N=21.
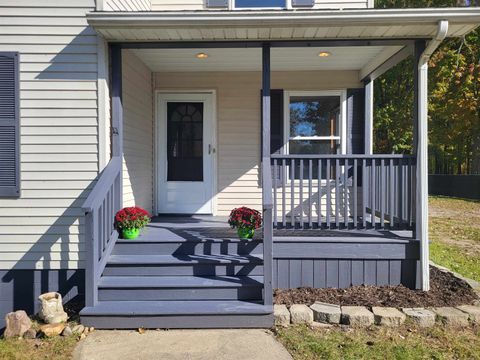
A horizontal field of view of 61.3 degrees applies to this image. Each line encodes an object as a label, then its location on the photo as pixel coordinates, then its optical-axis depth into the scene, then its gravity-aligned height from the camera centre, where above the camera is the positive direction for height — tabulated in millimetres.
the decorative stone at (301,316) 3787 -1239
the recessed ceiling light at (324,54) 5166 +1678
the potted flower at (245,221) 4367 -404
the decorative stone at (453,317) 3723 -1228
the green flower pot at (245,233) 4411 -542
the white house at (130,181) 4012 +25
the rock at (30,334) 3619 -1361
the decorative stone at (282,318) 3771 -1252
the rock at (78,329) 3643 -1323
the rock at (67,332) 3613 -1335
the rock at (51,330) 3584 -1309
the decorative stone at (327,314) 3768 -1214
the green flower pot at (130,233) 4472 -556
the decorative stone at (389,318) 3715 -1231
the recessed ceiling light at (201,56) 5260 +1680
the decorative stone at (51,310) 3822 -1217
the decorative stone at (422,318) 3725 -1233
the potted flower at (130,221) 4426 -418
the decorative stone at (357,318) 3727 -1238
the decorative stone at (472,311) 3762 -1198
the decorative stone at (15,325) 3666 -1302
